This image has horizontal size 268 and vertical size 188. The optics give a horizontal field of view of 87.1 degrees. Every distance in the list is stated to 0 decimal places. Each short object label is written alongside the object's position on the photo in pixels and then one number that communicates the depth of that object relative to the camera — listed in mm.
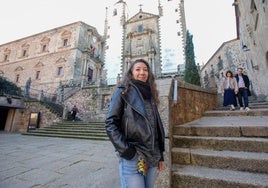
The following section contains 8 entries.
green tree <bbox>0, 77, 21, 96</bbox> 15750
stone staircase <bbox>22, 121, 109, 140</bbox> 8590
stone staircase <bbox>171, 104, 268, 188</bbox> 1941
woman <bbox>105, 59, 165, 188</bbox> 1243
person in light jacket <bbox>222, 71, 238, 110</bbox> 5547
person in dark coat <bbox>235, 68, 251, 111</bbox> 5266
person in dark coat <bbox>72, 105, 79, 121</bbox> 13508
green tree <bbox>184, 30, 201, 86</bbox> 12962
